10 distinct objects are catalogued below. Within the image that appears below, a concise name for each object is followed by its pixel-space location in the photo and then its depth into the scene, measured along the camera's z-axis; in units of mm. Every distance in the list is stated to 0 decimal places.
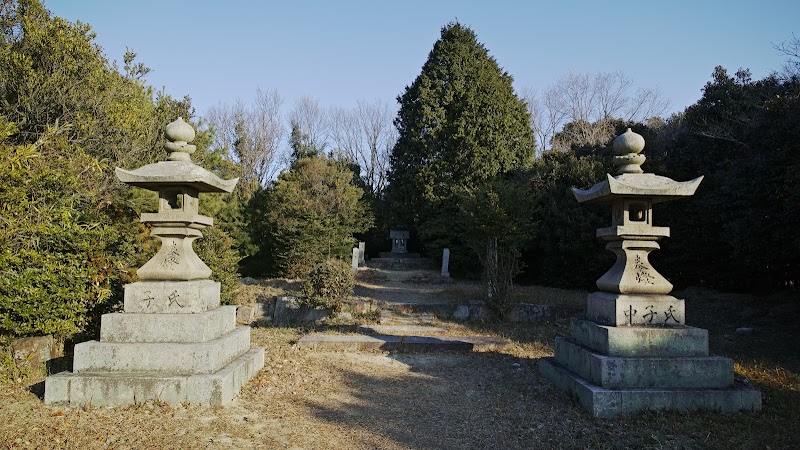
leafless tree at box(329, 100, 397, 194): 34531
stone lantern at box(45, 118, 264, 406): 4953
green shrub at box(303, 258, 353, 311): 10953
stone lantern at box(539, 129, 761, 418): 5004
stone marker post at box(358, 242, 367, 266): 22067
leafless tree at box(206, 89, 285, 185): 29953
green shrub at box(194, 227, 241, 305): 9945
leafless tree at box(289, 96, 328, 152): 32347
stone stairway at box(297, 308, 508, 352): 8352
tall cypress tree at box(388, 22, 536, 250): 21516
